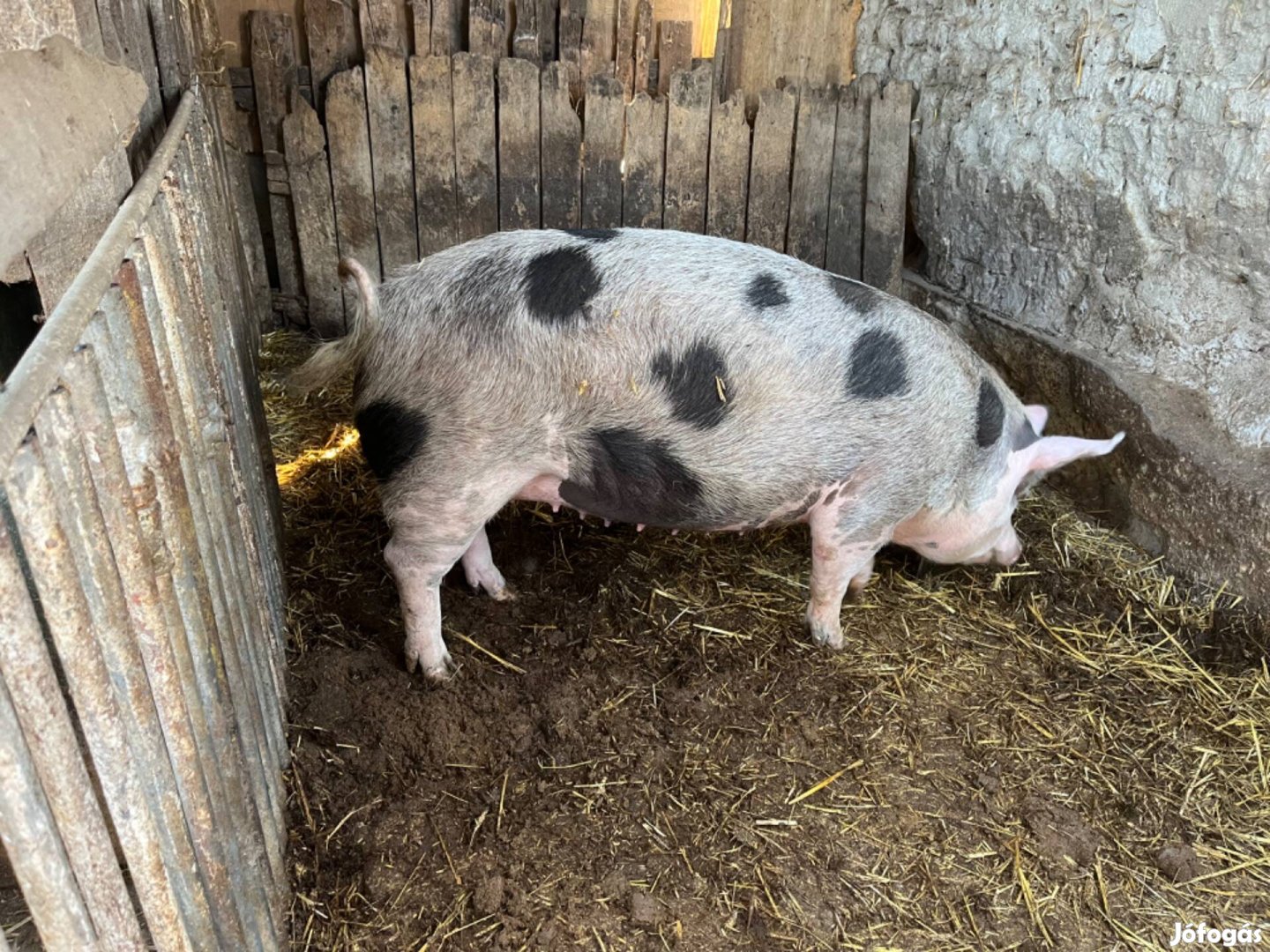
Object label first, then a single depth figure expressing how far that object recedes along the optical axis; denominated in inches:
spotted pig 114.5
